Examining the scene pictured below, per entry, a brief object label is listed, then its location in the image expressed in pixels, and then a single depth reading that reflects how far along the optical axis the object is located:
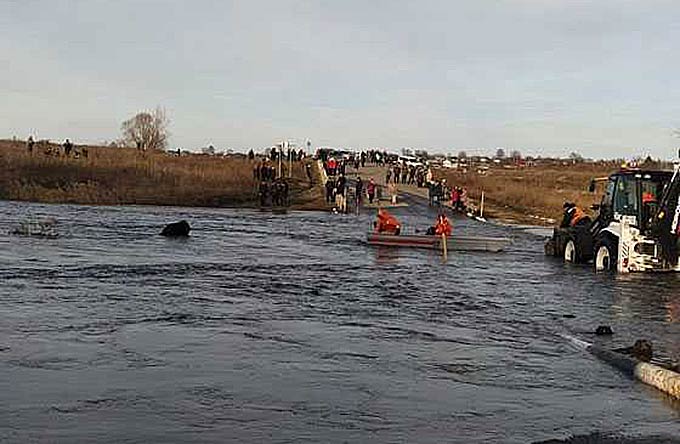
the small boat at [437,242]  35.49
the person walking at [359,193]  61.22
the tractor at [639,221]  26.80
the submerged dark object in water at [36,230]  35.97
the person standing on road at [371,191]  63.98
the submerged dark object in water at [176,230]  38.31
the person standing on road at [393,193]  64.94
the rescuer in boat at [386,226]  37.47
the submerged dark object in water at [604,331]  17.22
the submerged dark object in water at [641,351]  14.01
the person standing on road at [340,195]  59.25
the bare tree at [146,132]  140.62
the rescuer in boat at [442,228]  35.67
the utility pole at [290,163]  84.21
